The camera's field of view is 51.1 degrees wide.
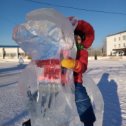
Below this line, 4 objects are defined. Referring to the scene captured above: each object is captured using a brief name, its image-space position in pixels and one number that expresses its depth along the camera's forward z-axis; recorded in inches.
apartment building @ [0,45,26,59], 1674.9
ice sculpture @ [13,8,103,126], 56.3
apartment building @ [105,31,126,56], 1775.3
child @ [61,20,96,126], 58.6
